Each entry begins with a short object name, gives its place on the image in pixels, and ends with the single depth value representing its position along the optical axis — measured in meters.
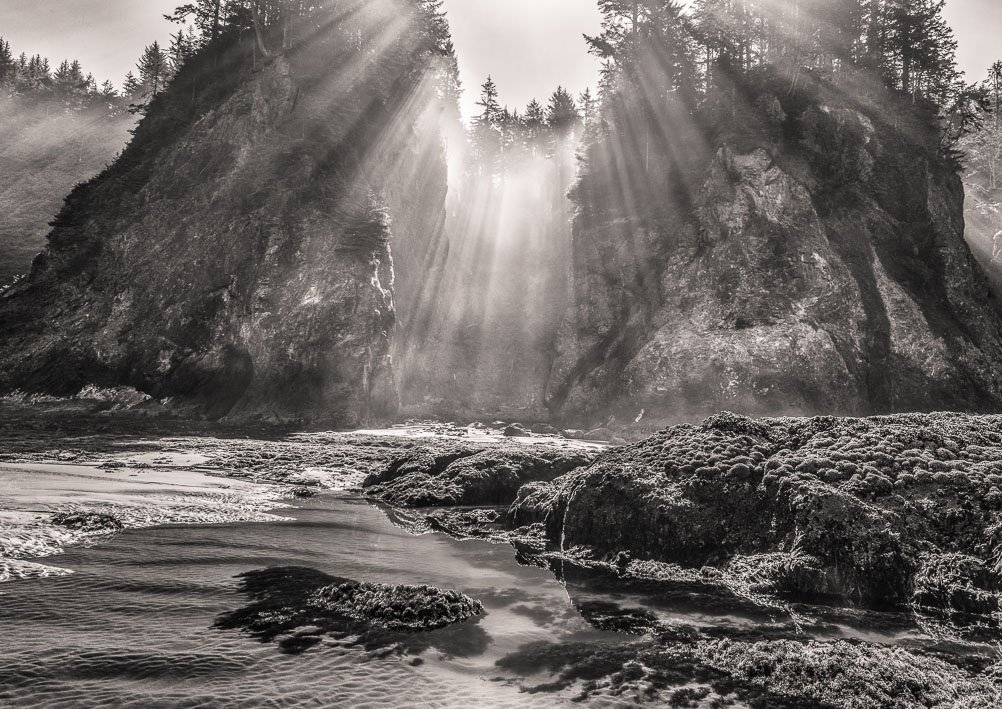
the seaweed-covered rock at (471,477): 11.60
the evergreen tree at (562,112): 70.25
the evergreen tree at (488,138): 75.00
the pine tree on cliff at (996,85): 75.96
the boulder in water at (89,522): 7.83
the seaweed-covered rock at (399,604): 5.07
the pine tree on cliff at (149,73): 80.12
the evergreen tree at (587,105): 68.01
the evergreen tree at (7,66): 89.75
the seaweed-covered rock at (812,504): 5.94
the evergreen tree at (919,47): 44.28
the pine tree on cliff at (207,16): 44.88
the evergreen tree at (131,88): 94.19
